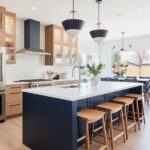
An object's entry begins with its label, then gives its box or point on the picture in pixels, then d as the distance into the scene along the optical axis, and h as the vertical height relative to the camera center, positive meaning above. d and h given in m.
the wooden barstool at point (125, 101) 3.24 -0.59
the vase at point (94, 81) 3.54 -0.21
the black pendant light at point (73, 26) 2.85 +0.77
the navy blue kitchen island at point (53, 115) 2.22 -0.64
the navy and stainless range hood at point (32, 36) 5.25 +1.09
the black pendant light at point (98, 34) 3.39 +0.75
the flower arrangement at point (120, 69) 7.43 +0.10
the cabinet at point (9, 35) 4.34 +0.98
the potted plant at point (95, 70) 3.51 +0.01
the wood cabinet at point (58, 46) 5.85 +0.90
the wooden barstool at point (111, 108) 2.72 -0.61
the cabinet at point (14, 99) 4.31 -0.73
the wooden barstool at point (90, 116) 2.26 -0.62
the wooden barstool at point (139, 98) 3.74 -0.61
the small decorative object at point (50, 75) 6.02 -0.14
